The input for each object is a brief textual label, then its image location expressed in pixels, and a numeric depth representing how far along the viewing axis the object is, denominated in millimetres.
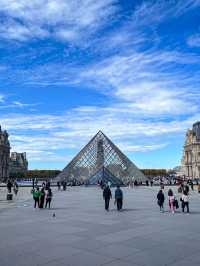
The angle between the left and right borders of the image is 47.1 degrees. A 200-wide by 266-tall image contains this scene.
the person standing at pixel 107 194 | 10171
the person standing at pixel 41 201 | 10835
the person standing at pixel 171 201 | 9435
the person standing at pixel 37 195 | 11099
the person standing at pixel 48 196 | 11109
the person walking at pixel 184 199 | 9343
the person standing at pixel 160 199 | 9673
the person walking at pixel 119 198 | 10122
